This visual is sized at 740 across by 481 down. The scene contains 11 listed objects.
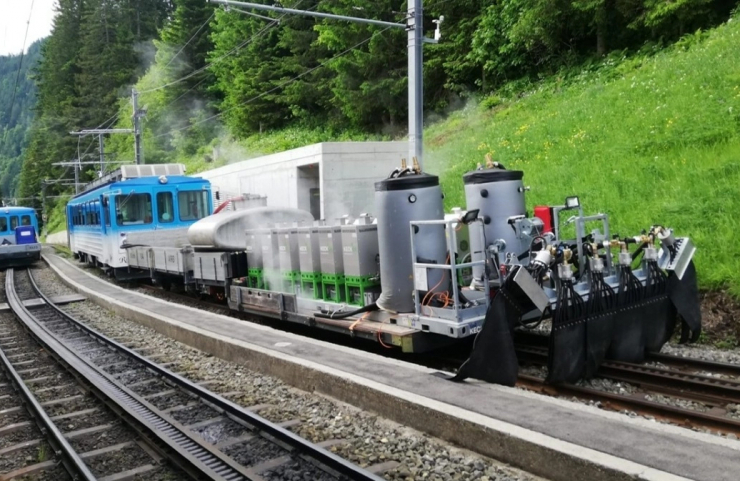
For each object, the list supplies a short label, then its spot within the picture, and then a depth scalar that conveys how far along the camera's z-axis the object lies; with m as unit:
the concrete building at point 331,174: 19.09
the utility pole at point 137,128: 29.42
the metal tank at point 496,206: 7.34
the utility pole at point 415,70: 11.28
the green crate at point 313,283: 9.27
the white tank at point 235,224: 11.84
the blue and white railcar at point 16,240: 28.05
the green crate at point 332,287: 8.72
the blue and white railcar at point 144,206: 17.91
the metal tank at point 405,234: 7.04
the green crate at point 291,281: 9.80
